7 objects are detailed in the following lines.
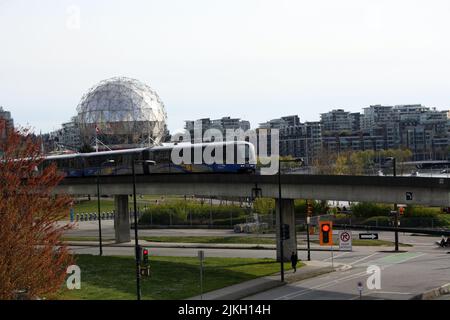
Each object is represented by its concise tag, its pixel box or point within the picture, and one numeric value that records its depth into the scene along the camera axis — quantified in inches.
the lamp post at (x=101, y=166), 2793.3
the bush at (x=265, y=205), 3371.1
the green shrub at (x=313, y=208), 3380.9
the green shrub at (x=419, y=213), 2989.7
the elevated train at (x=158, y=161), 2314.2
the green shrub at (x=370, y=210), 3179.1
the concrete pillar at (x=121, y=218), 2778.1
